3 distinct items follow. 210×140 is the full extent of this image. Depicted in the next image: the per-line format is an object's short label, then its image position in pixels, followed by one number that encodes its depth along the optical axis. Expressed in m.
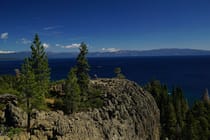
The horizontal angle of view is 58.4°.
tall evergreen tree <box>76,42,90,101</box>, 31.20
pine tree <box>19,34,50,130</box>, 22.92
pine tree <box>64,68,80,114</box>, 26.33
